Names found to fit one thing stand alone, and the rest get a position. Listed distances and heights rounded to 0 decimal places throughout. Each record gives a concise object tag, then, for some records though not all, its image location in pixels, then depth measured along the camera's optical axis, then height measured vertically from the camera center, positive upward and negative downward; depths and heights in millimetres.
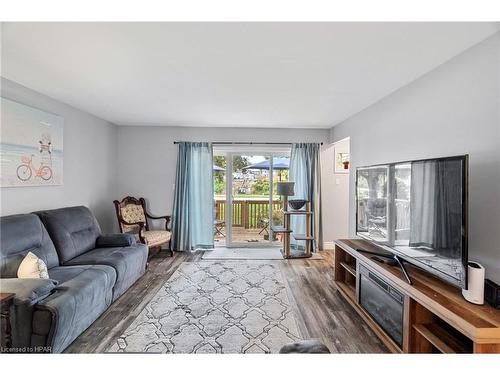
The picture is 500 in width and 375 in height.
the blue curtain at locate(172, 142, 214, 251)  4582 -212
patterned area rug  2020 -1316
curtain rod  4688 +873
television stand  1279 -823
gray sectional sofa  1728 -836
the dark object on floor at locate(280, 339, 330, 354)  976 -664
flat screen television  1515 -192
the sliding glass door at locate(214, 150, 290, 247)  4875 -73
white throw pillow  1999 -702
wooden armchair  3898 -615
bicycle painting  2447 +451
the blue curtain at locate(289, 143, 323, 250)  4664 +249
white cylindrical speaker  1442 -578
